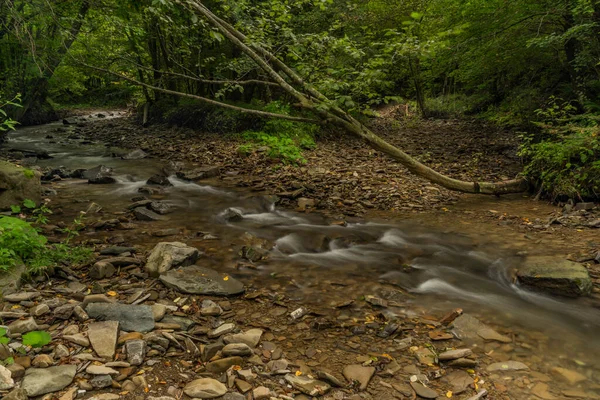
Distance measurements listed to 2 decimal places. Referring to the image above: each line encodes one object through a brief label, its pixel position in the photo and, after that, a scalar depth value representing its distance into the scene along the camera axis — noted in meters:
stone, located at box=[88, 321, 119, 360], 3.06
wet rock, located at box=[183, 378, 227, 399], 2.77
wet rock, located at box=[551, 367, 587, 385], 3.23
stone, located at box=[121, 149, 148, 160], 14.09
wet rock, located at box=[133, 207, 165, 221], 7.30
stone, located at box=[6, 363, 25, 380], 2.65
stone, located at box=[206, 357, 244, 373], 3.11
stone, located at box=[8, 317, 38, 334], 3.20
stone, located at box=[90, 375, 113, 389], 2.72
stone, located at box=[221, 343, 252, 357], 3.29
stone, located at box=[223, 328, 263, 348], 3.54
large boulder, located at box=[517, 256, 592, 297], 4.71
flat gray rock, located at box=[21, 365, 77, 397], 2.57
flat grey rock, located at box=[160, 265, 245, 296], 4.51
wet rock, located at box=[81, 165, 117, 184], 10.33
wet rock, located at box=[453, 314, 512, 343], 3.83
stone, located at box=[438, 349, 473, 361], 3.42
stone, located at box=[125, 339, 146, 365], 3.04
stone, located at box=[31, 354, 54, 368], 2.82
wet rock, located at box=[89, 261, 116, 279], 4.64
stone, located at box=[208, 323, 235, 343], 3.64
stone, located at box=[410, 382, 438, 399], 3.00
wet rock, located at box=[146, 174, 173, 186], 10.48
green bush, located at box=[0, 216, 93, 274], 4.09
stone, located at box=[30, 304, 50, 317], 3.54
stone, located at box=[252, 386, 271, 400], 2.82
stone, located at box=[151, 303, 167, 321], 3.79
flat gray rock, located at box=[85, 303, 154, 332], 3.52
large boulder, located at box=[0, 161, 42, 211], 7.18
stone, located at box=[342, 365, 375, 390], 3.12
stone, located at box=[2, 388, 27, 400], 2.38
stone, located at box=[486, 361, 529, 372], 3.33
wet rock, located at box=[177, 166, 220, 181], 10.96
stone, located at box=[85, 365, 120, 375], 2.82
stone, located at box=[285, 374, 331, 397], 2.97
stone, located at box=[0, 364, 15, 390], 2.51
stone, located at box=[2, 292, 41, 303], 3.72
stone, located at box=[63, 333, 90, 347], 3.13
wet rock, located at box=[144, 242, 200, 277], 4.82
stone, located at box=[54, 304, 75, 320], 3.54
